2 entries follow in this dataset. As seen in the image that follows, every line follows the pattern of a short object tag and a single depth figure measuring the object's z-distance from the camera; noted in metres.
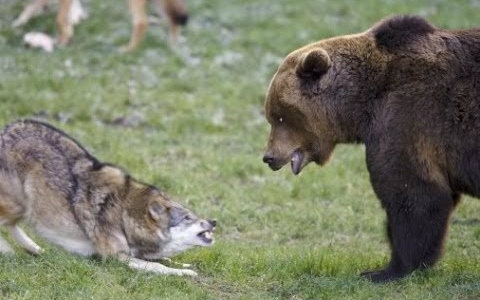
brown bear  15.16
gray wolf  16.30
